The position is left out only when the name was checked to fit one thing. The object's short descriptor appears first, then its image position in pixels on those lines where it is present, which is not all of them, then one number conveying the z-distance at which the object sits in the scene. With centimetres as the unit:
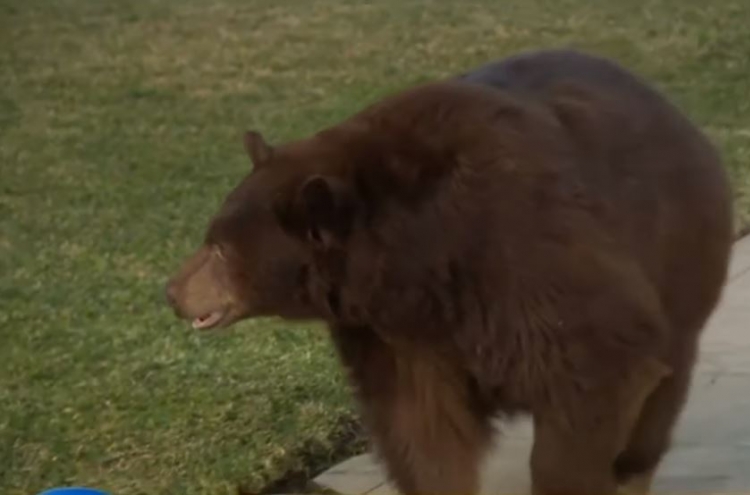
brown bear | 741
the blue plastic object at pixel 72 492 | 704
